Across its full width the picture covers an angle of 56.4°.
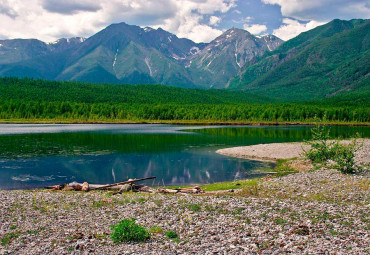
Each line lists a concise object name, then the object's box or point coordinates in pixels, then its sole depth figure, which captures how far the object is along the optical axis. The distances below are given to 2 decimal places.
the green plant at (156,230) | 18.19
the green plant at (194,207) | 21.38
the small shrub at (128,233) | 16.92
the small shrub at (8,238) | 16.68
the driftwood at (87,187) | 29.52
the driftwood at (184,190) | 28.67
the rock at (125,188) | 28.61
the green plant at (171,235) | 17.44
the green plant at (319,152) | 41.09
